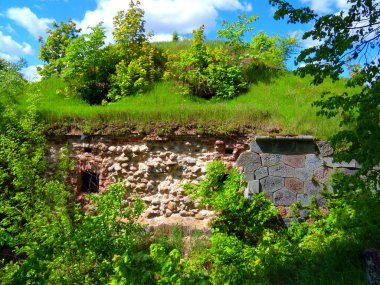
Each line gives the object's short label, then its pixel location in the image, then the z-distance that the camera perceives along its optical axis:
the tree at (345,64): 4.32
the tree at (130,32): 12.36
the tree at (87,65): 11.57
